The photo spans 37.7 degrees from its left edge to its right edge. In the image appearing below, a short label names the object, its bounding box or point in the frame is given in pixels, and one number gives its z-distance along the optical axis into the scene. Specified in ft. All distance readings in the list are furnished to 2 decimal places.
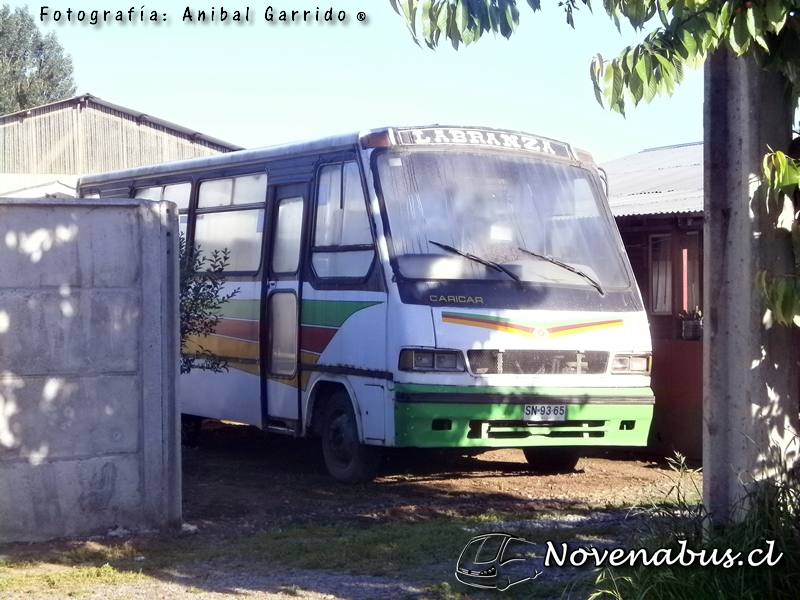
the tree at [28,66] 196.54
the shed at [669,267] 38.32
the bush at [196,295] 32.96
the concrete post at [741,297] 19.56
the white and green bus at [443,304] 31.24
